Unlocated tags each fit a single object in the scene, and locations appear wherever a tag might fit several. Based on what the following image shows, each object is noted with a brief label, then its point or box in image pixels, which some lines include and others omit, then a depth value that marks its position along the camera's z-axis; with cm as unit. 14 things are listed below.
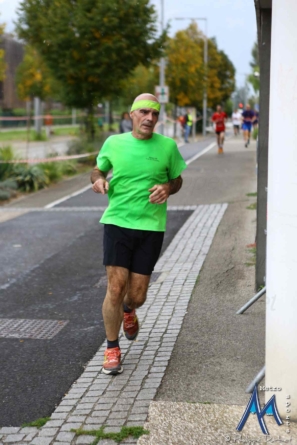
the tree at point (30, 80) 5222
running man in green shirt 550
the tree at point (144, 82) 4755
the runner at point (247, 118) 3747
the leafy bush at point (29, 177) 1967
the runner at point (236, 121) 5422
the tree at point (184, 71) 5469
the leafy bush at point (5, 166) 1961
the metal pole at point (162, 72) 4087
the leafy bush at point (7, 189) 1805
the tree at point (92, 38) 2523
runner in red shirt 3281
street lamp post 5898
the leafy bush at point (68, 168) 2336
